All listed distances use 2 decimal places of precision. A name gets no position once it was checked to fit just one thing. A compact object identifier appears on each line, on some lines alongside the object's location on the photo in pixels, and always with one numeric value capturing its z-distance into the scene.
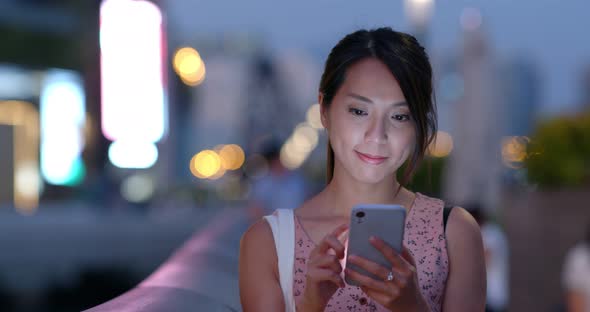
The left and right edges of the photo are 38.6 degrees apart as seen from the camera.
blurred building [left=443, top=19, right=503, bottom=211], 12.67
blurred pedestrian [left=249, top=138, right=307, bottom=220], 7.73
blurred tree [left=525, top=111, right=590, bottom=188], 10.81
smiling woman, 2.00
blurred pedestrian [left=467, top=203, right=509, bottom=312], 6.77
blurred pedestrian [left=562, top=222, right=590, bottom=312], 7.14
